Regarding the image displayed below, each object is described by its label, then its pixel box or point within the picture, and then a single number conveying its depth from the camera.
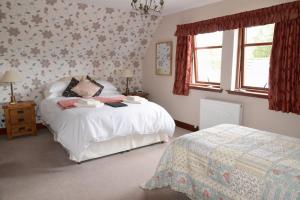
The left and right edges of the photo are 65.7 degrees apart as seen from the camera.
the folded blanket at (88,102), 3.47
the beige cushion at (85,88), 4.38
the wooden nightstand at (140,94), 5.39
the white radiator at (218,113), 3.61
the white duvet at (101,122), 2.96
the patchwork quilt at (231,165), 1.58
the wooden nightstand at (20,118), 3.91
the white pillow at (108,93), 4.68
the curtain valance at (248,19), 2.88
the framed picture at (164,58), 4.90
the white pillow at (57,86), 4.34
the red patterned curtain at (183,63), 4.38
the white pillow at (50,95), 4.27
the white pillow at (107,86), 4.90
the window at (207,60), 4.15
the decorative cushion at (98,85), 4.56
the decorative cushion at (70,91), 4.38
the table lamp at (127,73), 5.11
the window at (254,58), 3.42
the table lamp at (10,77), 3.82
